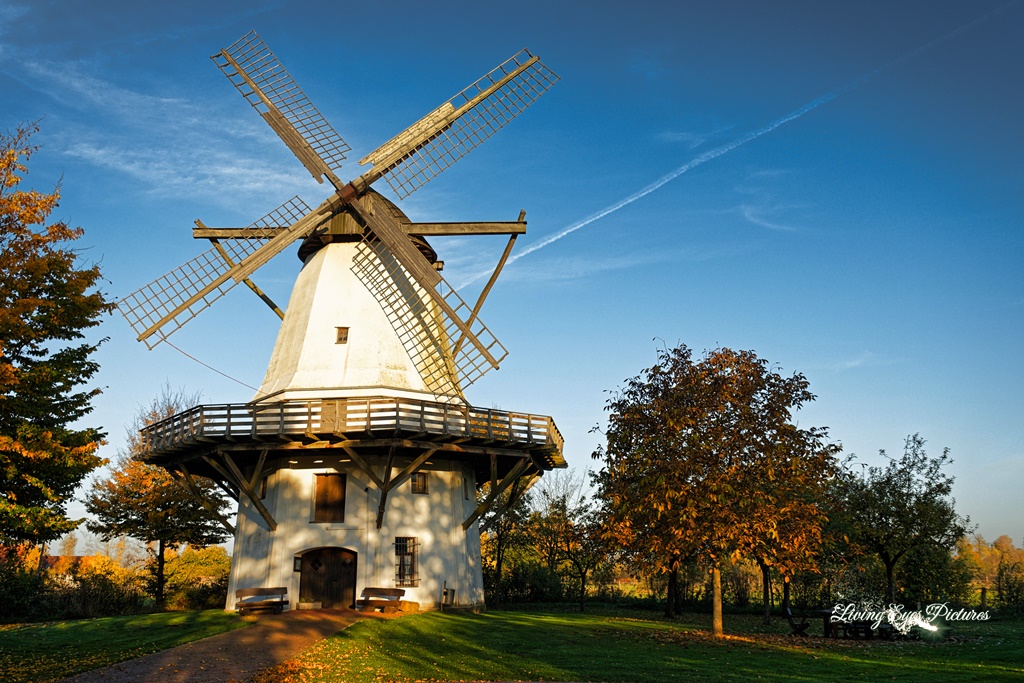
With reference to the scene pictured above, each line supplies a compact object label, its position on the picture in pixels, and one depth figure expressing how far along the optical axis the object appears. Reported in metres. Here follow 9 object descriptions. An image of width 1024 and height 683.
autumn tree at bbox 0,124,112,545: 21.42
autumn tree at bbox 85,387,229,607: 32.78
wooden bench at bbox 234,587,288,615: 22.02
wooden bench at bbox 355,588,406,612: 22.41
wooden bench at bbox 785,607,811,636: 22.20
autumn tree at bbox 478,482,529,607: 38.25
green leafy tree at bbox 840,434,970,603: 27.66
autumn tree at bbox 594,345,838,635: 18.75
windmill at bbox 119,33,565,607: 22.69
